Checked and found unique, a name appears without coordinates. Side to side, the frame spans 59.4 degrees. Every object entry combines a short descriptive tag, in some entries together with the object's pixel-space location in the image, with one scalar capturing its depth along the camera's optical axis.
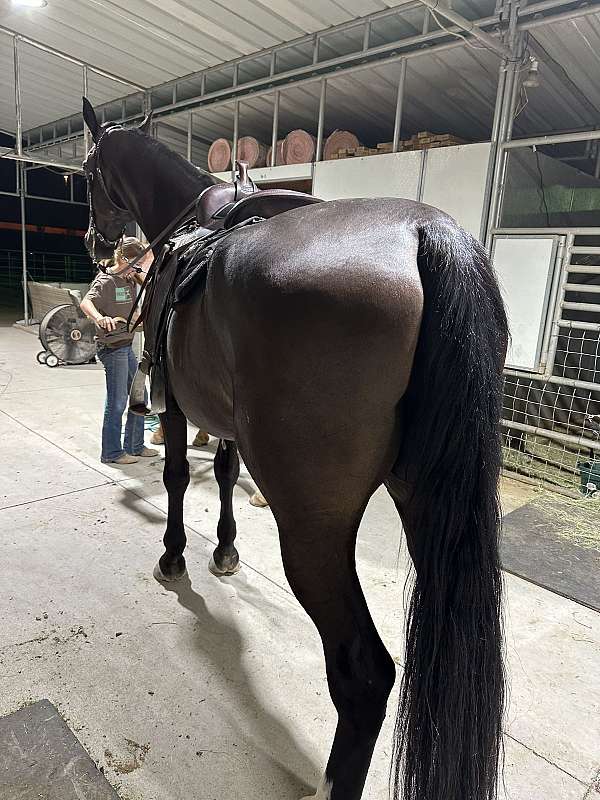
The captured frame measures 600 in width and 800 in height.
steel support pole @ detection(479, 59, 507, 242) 3.97
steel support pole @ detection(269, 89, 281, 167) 5.34
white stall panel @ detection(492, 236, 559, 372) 3.97
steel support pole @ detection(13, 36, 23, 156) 5.59
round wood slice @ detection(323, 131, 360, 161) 5.29
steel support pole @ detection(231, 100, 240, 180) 5.69
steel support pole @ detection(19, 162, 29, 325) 9.93
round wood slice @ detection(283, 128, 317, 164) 5.45
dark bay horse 1.10
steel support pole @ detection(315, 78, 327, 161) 4.95
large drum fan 6.85
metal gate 3.85
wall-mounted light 3.90
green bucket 3.81
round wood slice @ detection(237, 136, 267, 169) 6.02
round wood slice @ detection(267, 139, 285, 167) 5.75
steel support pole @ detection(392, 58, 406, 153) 4.36
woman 3.69
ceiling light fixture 4.73
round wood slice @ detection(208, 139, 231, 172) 6.28
